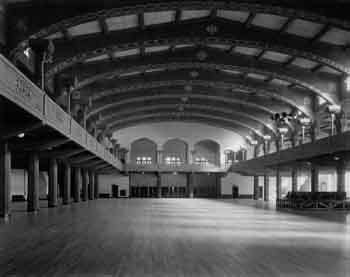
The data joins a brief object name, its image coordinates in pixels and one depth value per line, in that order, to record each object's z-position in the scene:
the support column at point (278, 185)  48.47
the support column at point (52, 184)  33.31
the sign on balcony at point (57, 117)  21.41
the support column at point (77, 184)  44.09
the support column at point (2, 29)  20.83
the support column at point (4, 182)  21.92
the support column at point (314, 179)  41.28
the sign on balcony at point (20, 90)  14.67
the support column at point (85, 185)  48.97
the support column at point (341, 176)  36.34
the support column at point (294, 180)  48.37
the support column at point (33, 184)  27.97
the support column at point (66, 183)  38.79
